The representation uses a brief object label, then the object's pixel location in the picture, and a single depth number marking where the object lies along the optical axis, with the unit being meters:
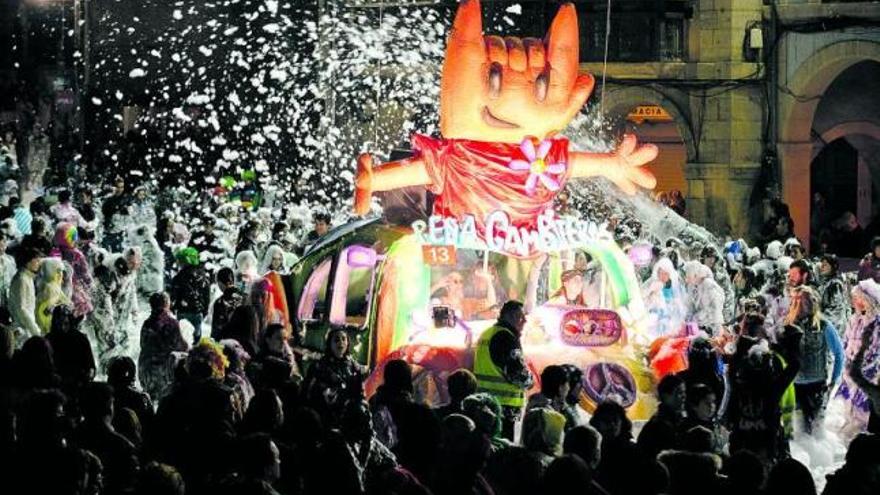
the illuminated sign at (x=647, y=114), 32.62
